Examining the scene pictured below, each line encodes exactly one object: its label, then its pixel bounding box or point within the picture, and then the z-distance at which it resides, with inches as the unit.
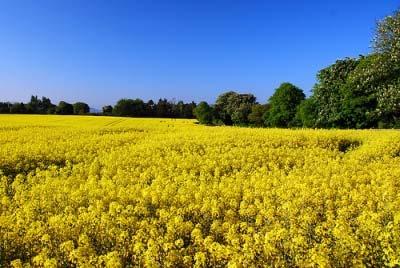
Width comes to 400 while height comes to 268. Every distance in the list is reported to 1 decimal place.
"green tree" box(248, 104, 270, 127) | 3411.4
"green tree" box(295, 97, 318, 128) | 2370.7
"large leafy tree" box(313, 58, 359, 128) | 2196.1
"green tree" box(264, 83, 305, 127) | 2866.6
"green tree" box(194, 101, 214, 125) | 3061.0
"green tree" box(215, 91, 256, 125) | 3676.2
